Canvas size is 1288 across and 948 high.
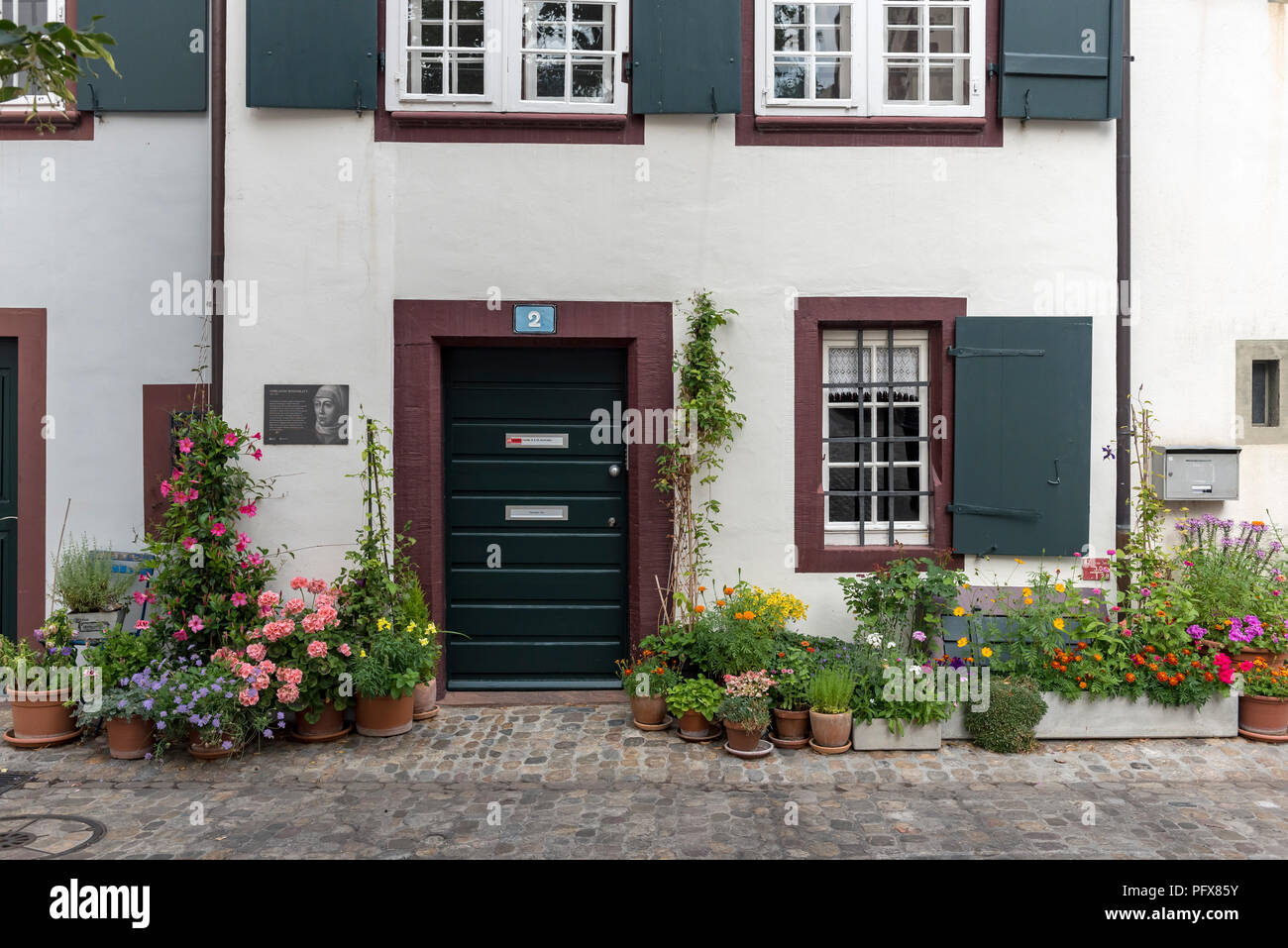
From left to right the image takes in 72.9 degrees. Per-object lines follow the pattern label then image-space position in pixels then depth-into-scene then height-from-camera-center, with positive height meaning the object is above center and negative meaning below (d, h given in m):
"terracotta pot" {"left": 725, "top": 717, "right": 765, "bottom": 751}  4.88 -1.53
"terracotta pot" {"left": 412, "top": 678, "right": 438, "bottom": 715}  5.45 -1.47
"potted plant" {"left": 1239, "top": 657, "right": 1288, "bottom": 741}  5.17 -1.40
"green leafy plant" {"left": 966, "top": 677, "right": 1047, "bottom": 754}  4.98 -1.46
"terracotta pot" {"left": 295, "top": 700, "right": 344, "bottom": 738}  5.08 -1.54
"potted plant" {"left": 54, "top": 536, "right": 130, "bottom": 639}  5.75 -0.88
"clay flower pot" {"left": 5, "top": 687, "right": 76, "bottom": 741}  5.02 -1.47
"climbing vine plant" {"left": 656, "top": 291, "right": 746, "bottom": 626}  5.53 +0.08
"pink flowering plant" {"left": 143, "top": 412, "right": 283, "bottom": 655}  5.20 -0.55
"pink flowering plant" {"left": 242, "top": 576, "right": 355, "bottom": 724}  4.84 -1.08
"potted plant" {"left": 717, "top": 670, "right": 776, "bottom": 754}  4.85 -1.37
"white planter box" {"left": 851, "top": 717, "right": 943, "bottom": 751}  5.00 -1.57
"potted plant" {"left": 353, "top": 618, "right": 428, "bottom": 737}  5.02 -1.25
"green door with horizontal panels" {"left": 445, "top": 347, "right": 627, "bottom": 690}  5.90 -0.39
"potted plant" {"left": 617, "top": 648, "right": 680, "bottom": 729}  5.27 -1.35
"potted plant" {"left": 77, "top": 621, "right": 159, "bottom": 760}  4.81 -1.29
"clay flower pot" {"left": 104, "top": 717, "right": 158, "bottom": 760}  4.86 -1.55
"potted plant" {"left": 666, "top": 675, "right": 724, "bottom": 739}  5.04 -1.38
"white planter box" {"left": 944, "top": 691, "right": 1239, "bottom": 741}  5.18 -1.51
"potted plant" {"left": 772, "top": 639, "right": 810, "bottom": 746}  5.03 -1.41
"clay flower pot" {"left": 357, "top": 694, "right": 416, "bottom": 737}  5.14 -1.50
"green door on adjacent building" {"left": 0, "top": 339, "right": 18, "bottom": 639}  6.18 -0.19
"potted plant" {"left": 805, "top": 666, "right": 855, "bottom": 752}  4.95 -1.41
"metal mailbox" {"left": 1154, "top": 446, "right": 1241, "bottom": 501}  5.89 -0.05
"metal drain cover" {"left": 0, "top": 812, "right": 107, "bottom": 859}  3.80 -1.69
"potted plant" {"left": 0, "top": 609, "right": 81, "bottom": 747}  5.02 -1.38
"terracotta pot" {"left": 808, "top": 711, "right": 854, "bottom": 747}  4.94 -1.50
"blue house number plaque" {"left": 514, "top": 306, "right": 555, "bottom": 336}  5.68 +0.91
